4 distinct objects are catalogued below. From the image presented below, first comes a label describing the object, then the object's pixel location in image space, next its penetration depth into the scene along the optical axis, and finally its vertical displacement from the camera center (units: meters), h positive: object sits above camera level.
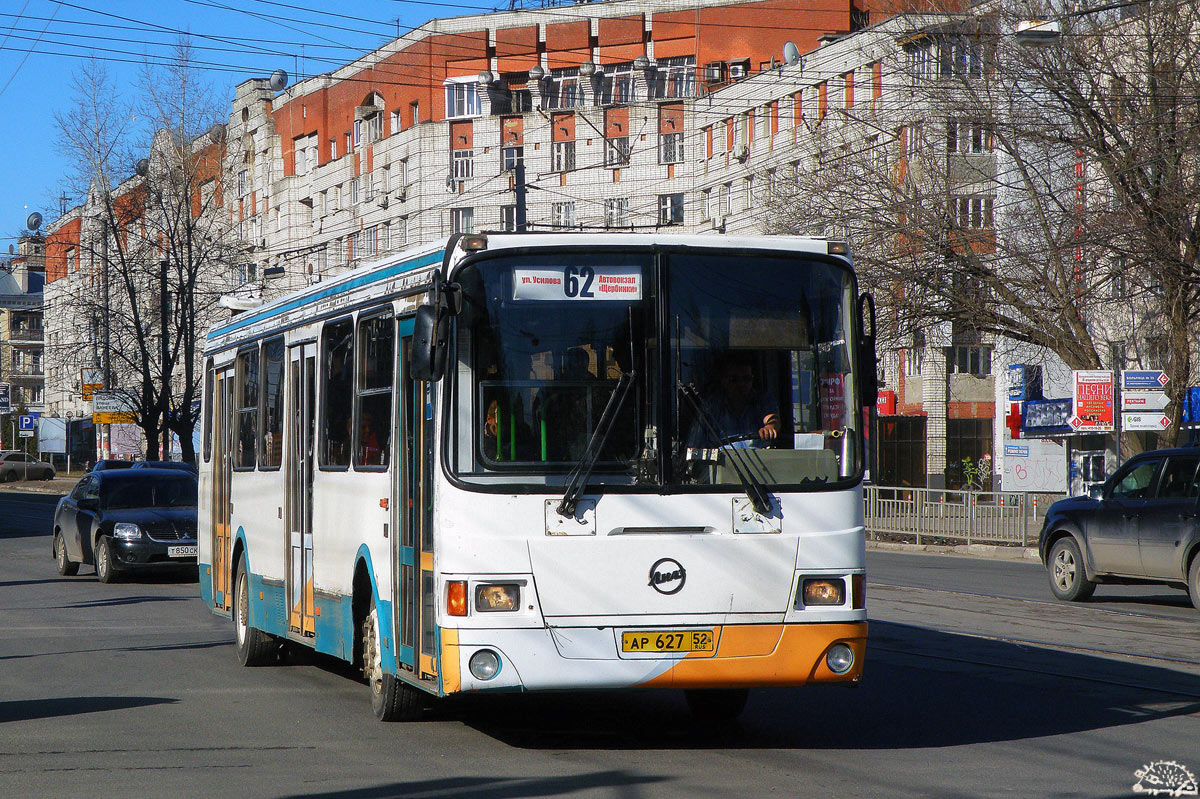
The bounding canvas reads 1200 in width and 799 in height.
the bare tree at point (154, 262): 53.00 +6.22
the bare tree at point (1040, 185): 28.19 +4.85
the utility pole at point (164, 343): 51.62 +3.31
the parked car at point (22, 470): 77.81 -1.14
